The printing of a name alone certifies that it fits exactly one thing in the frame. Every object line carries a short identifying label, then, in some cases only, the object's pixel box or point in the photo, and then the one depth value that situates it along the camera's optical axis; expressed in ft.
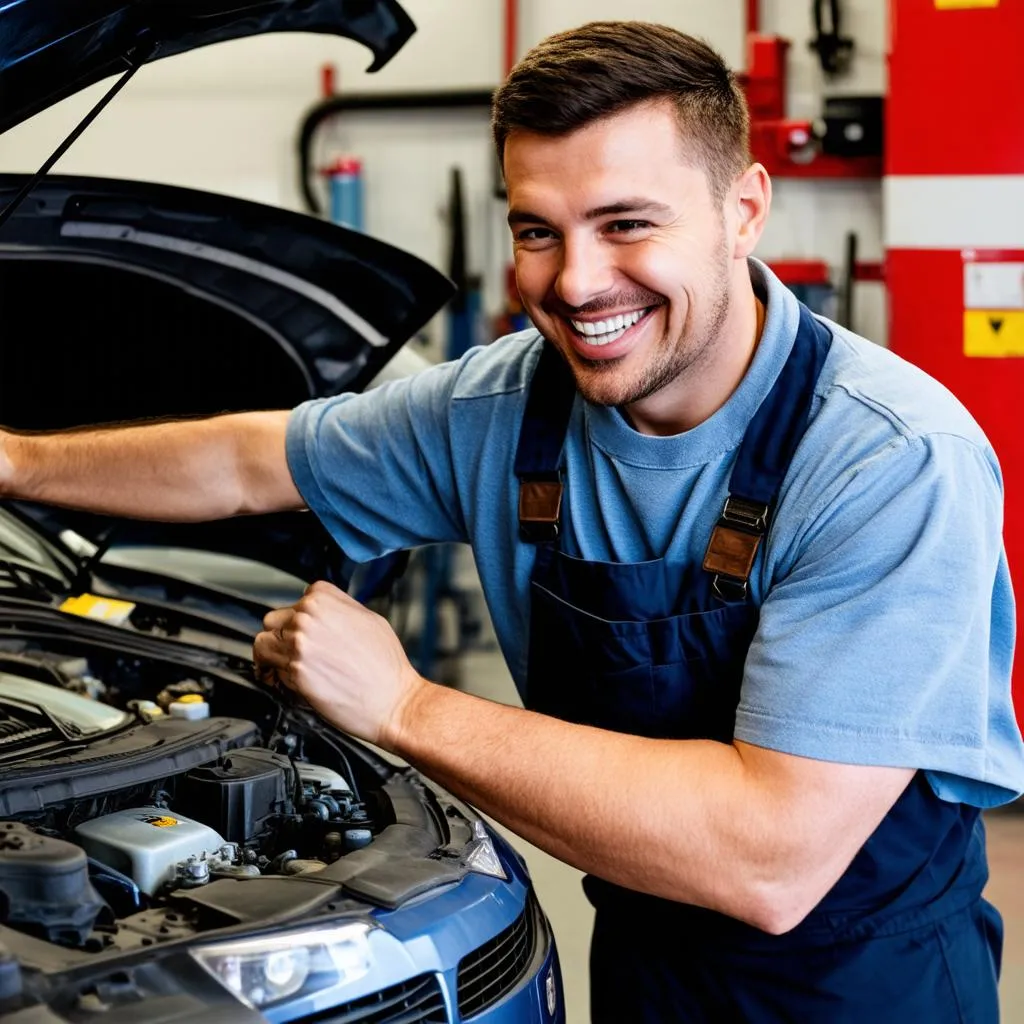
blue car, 4.31
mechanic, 4.42
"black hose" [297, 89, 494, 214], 18.39
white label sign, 11.29
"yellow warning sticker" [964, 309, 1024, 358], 11.35
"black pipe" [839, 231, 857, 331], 16.33
